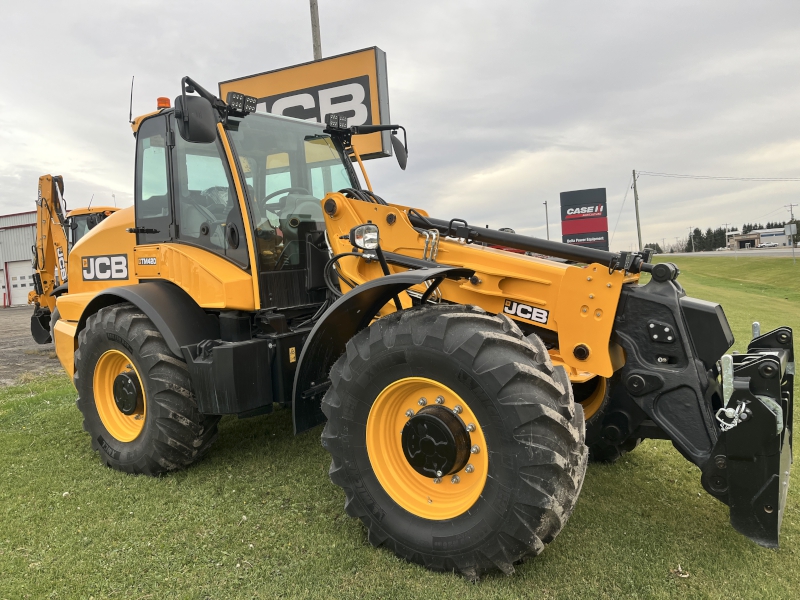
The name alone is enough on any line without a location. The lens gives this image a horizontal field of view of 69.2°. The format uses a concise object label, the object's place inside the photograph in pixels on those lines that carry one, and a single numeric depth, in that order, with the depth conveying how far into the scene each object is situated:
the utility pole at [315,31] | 12.88
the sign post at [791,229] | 35.86
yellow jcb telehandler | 2.77
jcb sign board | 12.42
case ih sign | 20.08
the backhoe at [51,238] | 12.38
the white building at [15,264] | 33.64
